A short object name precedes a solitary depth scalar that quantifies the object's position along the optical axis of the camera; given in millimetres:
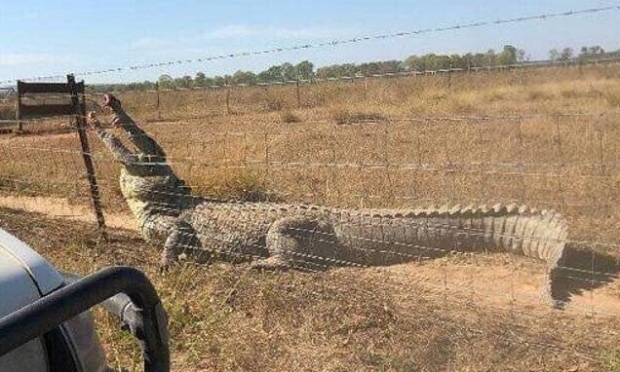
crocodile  5500
